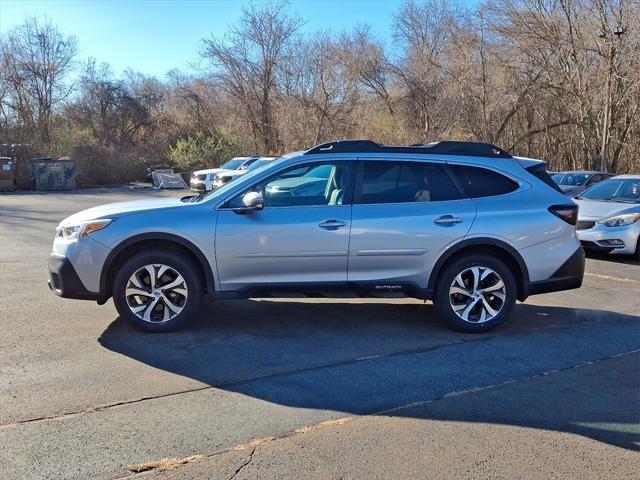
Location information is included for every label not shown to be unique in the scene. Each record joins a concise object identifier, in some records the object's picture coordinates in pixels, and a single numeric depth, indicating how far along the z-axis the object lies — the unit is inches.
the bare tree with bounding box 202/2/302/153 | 1529.3
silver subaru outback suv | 215.5
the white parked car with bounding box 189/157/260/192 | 942.7
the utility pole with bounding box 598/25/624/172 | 950.4
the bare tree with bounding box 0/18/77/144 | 1348.4
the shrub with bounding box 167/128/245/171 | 1384.1
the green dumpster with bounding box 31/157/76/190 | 1056.2
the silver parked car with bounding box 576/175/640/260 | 405.4
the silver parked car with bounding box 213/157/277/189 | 850.8
